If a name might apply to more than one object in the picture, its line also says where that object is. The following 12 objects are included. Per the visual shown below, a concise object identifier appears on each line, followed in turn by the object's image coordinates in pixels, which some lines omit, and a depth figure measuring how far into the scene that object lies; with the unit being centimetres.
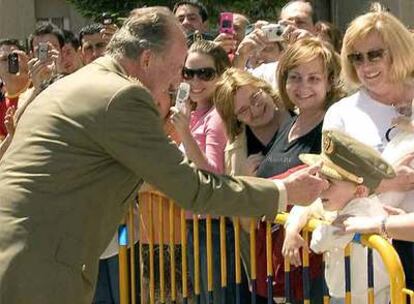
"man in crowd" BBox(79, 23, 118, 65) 1140
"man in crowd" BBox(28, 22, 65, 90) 1008
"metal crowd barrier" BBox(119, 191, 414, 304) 660
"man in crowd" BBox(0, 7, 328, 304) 558
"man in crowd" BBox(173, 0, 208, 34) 1131
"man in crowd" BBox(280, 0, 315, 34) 995
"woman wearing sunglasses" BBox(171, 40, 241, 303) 777
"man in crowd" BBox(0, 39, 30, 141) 1193
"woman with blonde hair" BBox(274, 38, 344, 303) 725
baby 561
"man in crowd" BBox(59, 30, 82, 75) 1153
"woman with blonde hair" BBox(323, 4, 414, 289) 654
